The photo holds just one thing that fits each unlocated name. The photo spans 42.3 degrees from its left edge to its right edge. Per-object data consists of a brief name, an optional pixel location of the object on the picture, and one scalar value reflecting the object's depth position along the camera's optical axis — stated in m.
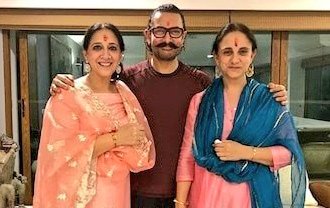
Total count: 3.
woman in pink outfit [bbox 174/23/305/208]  1.50
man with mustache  1.78
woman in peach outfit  1.51
